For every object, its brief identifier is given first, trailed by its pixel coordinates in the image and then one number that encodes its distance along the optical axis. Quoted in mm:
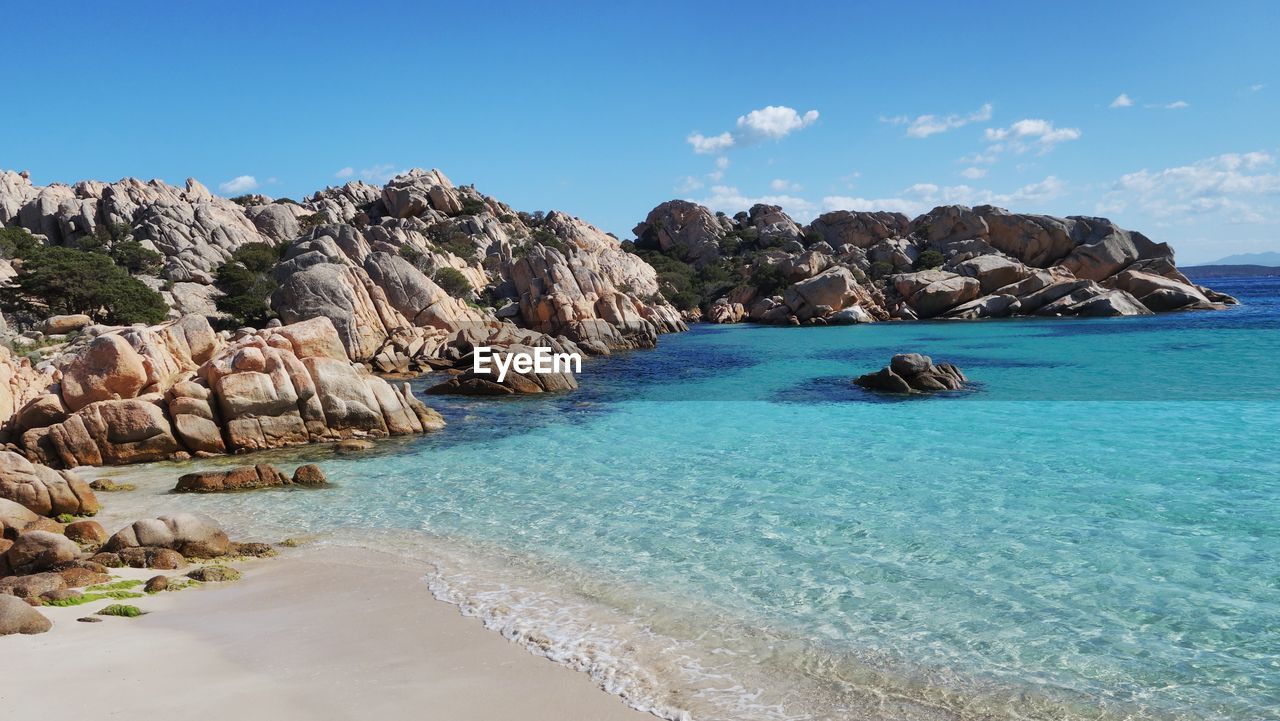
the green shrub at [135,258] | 62562
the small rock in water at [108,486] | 17806
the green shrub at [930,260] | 102694
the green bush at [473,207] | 110000
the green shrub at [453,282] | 70688
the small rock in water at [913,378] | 32031
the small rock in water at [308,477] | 18141
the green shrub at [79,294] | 45594
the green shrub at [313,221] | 94538
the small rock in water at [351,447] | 22000
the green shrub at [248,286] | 52281
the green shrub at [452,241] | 89438
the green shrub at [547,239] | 101912
